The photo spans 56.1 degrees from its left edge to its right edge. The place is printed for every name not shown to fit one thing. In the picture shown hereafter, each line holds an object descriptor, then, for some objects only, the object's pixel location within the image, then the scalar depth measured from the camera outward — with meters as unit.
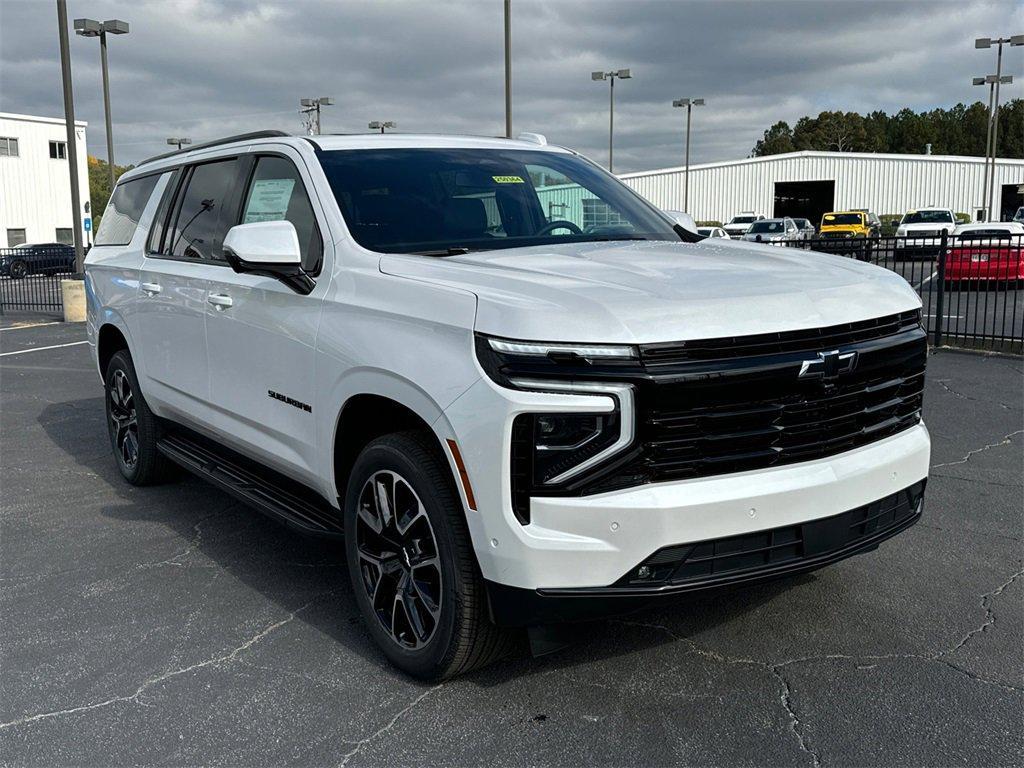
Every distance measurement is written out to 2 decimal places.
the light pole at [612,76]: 47.16
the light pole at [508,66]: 21.97
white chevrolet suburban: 2.84
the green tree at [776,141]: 142.70
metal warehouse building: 65.62
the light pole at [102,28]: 25.55
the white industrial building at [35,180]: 53.19
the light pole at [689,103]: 59.09
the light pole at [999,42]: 43.25
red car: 12.48
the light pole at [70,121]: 18.59
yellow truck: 38.38
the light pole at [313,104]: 35.91
